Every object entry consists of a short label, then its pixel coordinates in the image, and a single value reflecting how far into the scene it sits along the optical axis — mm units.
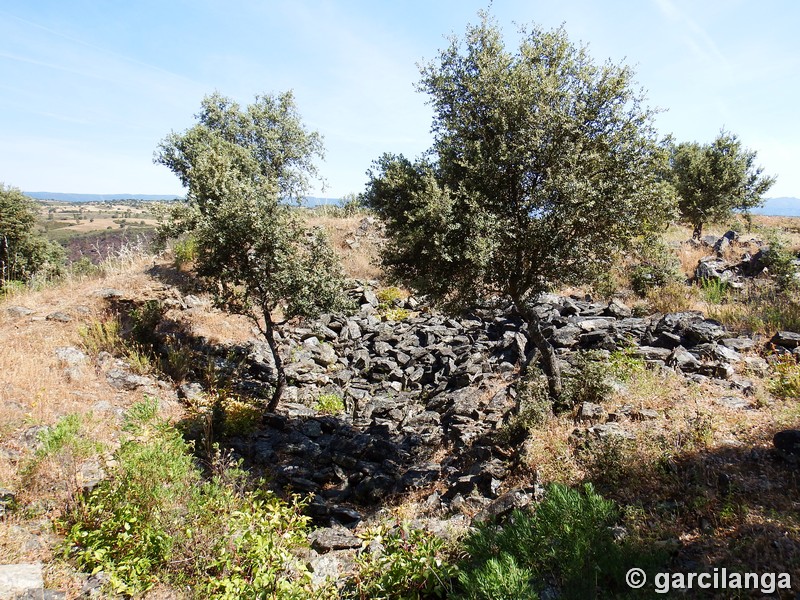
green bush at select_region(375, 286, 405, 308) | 21312
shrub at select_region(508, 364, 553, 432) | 9477
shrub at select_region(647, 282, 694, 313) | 15359
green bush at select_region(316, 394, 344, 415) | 13625
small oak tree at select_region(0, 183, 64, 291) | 23156
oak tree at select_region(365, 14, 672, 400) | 8492
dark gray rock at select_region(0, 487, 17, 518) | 6340
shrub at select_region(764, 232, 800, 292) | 14574
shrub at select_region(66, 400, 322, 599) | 5070
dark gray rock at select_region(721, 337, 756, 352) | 11477
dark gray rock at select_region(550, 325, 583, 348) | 13727
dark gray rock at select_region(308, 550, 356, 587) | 5912
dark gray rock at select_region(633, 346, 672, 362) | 11820
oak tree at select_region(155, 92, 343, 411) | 11094
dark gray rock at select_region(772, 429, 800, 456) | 6422
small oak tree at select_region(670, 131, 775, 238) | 25156
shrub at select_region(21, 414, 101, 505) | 6289
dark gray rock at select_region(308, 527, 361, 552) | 7012
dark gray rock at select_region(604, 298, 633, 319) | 15313
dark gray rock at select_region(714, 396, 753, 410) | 8664
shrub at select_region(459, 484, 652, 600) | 3934
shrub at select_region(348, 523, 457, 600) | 5031
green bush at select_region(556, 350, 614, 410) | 10133
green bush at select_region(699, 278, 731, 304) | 15406
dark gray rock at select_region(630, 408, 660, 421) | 8695
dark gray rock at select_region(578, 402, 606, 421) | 9312
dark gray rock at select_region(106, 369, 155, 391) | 12438
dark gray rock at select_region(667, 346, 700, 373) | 10828
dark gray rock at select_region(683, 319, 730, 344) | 12227
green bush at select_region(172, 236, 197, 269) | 19531
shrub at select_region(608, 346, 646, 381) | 10992
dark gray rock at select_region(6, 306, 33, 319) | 14305
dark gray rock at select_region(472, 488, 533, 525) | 6926
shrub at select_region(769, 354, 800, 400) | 8800
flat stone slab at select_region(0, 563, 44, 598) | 4621
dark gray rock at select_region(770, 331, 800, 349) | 10880
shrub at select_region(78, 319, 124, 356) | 13523
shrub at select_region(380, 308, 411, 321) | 19828
